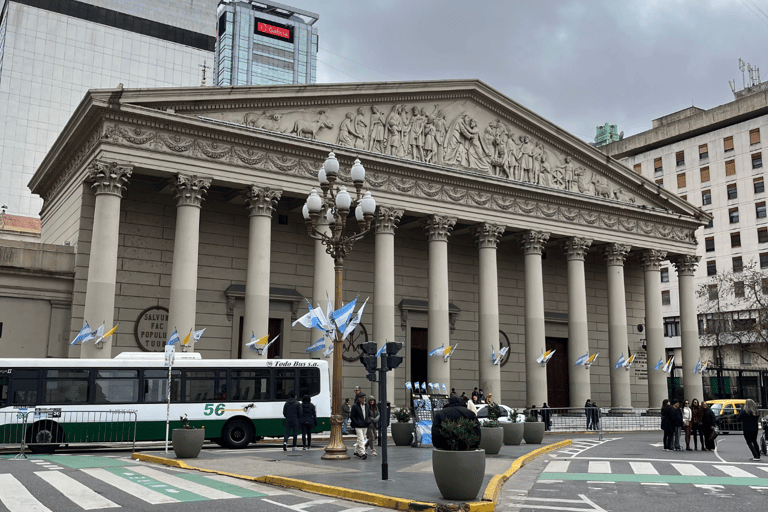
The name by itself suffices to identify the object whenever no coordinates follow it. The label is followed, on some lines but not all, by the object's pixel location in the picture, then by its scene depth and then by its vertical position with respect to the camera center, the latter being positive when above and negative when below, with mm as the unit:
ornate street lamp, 17484 +4037
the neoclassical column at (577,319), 38531 +3455
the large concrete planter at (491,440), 18938 -1545
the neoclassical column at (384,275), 32750 +4902
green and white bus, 20734 -535
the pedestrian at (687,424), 23070 -1314
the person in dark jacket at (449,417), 11055 -583
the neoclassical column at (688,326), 42500 +3456
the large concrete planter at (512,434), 23219 -1698
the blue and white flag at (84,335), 25734 +1466
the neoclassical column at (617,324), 39906 +3320
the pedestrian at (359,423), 18094 -1129
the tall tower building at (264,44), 145625 +69790
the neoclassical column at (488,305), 35688 +3823
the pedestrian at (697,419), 22969 -1150
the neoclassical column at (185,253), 28250 +5005
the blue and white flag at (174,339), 26531 +1403
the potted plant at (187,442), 17484 -1568
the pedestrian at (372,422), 19725 -1180
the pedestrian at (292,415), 21359 -1087
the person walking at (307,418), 21578 -1174
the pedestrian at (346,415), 28375 -1436
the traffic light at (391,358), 13852 +432
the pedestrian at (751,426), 19047 -1099
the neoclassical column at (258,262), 29672 +4921
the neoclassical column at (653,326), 41438 +3342
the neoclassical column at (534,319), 37156 +3283
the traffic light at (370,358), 14570 +430
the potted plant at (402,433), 22906 -1685
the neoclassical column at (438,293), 34125 +4219
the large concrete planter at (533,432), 24062 -1685
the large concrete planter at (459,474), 10547 -1371
